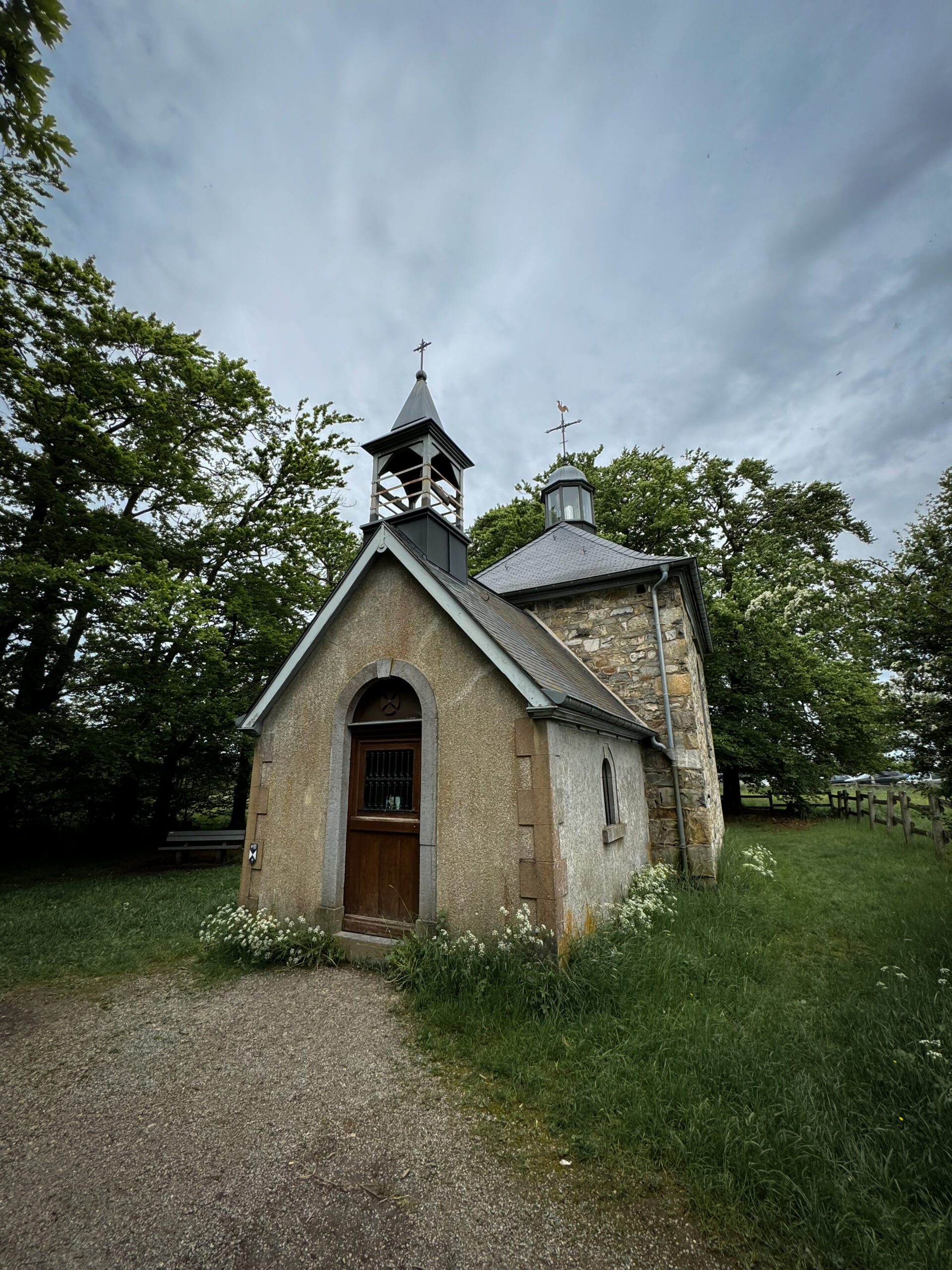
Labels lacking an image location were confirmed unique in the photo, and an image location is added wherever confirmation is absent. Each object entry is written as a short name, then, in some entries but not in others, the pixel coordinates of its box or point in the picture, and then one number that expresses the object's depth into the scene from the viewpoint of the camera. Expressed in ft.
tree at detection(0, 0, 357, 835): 34.32
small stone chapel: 18.30
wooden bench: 42.70
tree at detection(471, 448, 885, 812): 58.80
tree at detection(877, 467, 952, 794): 21.07
